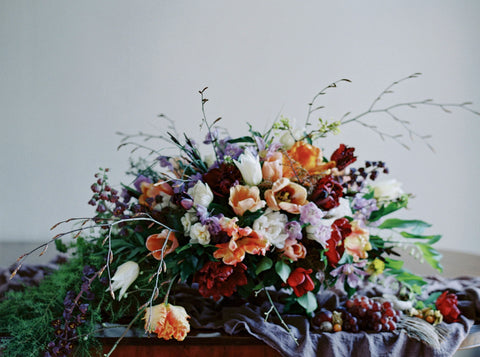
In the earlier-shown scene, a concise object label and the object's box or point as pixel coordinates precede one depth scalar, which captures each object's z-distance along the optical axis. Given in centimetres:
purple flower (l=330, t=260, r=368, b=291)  115
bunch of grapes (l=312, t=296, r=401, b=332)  109
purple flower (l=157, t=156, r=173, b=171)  127
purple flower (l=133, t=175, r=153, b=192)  129
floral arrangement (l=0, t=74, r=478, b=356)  104
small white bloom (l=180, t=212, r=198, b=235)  108
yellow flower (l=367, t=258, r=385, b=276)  130
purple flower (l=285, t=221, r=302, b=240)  106
